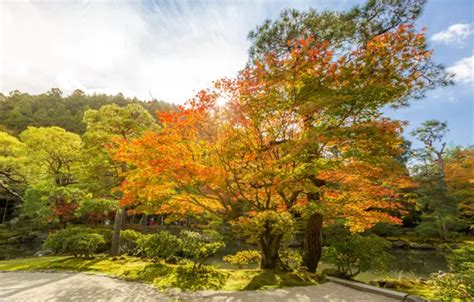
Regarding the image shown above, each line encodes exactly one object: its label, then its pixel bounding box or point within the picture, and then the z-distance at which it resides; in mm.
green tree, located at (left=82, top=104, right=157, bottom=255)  9406
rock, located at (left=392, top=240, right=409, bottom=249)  19562
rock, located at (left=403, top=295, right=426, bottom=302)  4696
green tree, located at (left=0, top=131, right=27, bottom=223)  13812
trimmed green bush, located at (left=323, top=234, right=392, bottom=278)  6430
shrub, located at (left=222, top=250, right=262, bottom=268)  7914
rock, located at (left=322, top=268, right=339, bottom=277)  6938
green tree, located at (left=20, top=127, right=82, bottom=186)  13758
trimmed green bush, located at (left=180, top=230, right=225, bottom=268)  6516
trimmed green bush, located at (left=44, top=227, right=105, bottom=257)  7926
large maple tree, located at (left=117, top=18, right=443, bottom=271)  5367
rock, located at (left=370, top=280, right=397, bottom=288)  6449
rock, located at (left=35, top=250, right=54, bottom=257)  11656
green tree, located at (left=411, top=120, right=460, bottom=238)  18641
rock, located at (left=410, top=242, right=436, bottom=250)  18812
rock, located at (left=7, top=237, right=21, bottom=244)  17000
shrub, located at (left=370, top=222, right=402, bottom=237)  21000
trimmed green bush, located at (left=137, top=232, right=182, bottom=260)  7617
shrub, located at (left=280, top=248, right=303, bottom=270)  7777
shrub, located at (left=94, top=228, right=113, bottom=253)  11575
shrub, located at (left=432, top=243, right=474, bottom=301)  4449
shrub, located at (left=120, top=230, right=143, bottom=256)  9545
